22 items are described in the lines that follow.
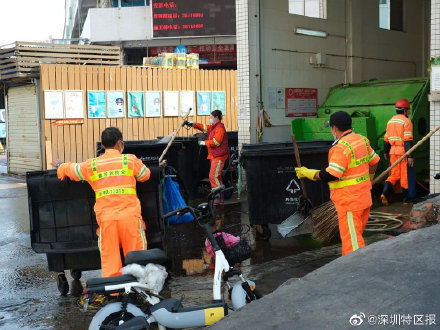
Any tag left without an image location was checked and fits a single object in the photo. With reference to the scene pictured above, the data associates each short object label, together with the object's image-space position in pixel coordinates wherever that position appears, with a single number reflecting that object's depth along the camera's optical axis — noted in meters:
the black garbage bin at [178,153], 9.91
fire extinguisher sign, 11.22
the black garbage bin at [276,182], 7.21
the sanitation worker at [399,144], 9.11
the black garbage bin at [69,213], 5.46
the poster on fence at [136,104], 16.05
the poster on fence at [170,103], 16.62
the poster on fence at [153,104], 16.34
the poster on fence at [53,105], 14.77
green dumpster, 10.00
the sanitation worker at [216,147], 9.84
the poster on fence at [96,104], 15.38
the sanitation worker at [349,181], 5.32
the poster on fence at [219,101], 17.50
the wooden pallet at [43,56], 15.33
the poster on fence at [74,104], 15.02
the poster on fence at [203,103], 17.25
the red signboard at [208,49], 23.27
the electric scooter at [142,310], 3.72
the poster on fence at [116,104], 15.73
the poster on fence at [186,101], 16.88
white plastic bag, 3.80
